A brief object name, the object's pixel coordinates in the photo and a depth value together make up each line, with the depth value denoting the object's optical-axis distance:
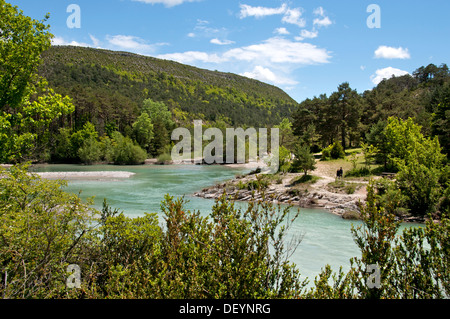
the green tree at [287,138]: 58.46
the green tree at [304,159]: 32.09
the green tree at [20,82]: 8.67
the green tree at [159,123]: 83.00
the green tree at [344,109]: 50.25
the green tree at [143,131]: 82.06
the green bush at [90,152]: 70.31
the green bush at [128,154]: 71.81
